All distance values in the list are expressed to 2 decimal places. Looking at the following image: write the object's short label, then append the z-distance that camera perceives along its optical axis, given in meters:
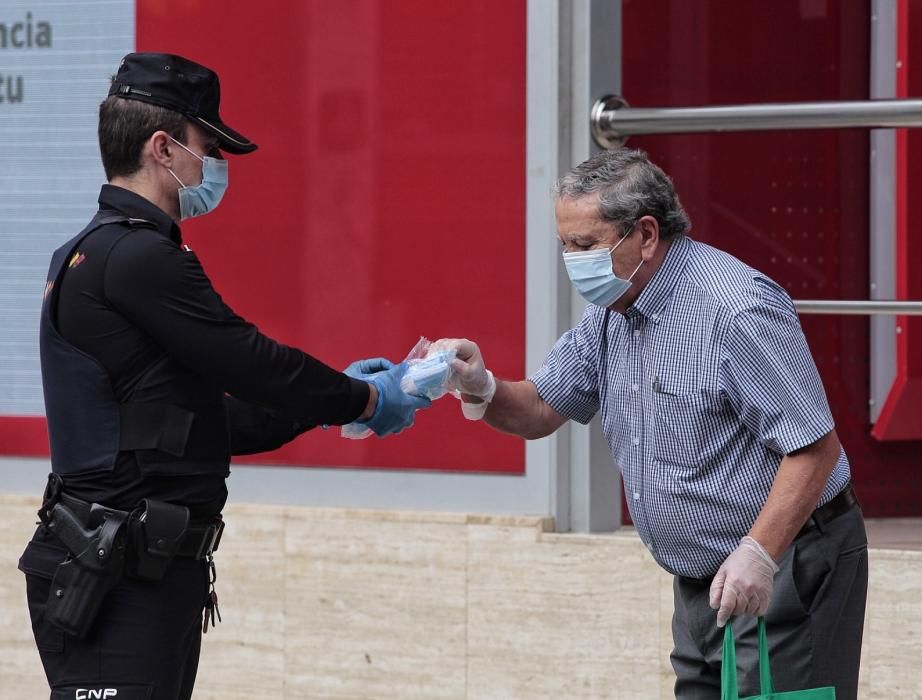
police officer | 7.01
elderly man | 7.05
